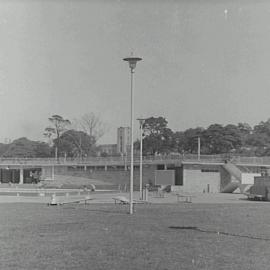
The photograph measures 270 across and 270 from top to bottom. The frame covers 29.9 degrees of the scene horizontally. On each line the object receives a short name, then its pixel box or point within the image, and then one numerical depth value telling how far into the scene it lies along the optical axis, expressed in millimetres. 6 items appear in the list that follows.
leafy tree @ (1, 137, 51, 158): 110219
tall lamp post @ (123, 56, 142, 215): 18750
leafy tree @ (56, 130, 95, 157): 104000
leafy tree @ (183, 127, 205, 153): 96250
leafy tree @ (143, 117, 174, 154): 97938
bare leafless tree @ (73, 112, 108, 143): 101756
